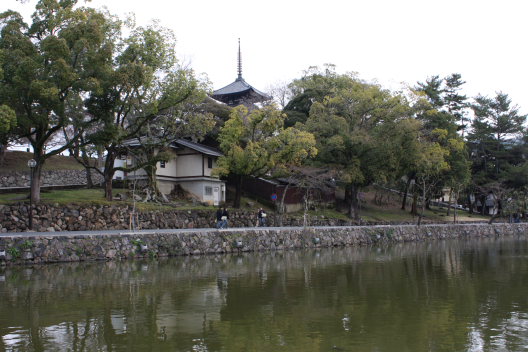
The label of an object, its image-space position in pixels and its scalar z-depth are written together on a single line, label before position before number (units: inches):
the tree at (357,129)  1574.8
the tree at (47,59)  898.1
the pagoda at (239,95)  2069.4
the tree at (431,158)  1657.2
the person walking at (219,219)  1206.0
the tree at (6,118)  829.8
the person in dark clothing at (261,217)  1397.6
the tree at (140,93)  1007.0
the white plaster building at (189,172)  1601.9
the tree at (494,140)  2399.1
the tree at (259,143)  1341.0
